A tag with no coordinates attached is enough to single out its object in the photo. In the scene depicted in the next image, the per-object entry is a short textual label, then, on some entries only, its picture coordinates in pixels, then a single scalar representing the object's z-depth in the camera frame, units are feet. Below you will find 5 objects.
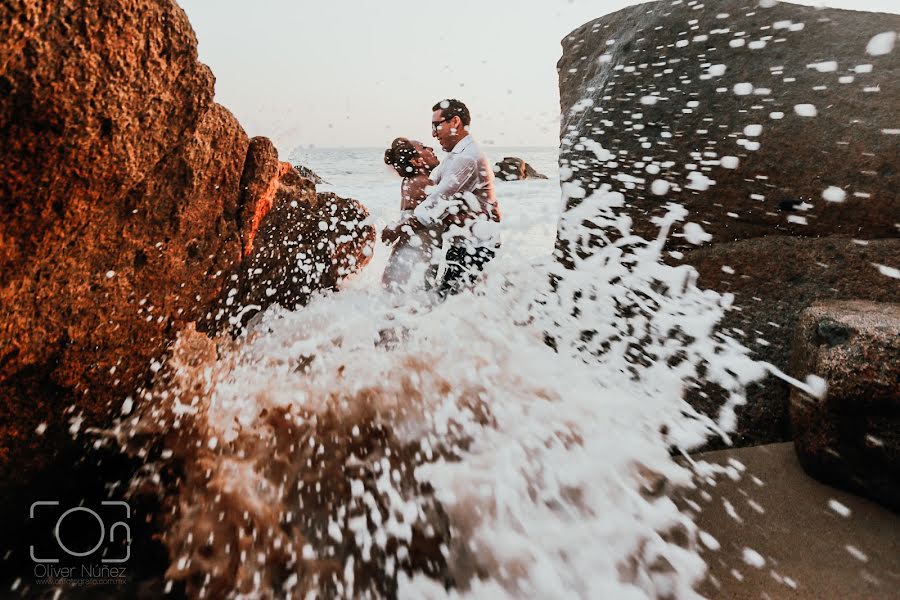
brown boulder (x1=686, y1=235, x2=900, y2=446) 6.49
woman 10.92
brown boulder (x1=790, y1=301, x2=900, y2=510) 4.66
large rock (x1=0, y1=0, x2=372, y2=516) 3.94
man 10.41
